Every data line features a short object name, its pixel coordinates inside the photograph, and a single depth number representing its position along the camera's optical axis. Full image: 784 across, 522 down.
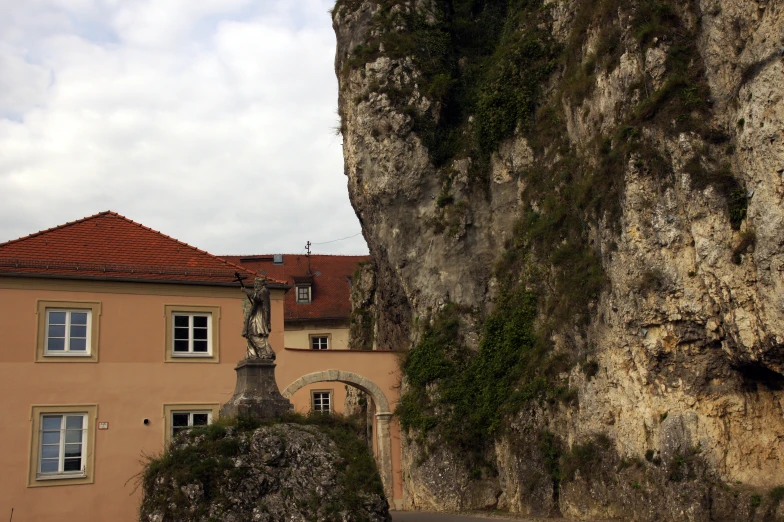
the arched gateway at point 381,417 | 24.41
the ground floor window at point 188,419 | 20.62
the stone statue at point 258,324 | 16.09
